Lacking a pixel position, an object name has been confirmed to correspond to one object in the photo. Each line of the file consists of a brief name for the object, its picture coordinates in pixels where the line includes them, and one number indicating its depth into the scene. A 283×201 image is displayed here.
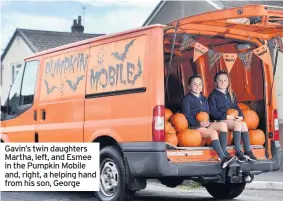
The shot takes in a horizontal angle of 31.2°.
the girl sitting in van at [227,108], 6.67
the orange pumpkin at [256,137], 6.99
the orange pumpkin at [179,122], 6.69
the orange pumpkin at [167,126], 6.46
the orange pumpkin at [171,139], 6.35
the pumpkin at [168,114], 6.77
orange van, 6.14
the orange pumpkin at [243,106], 7.24
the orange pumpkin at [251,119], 7.08
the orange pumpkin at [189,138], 6.50
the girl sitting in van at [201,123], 6.47
